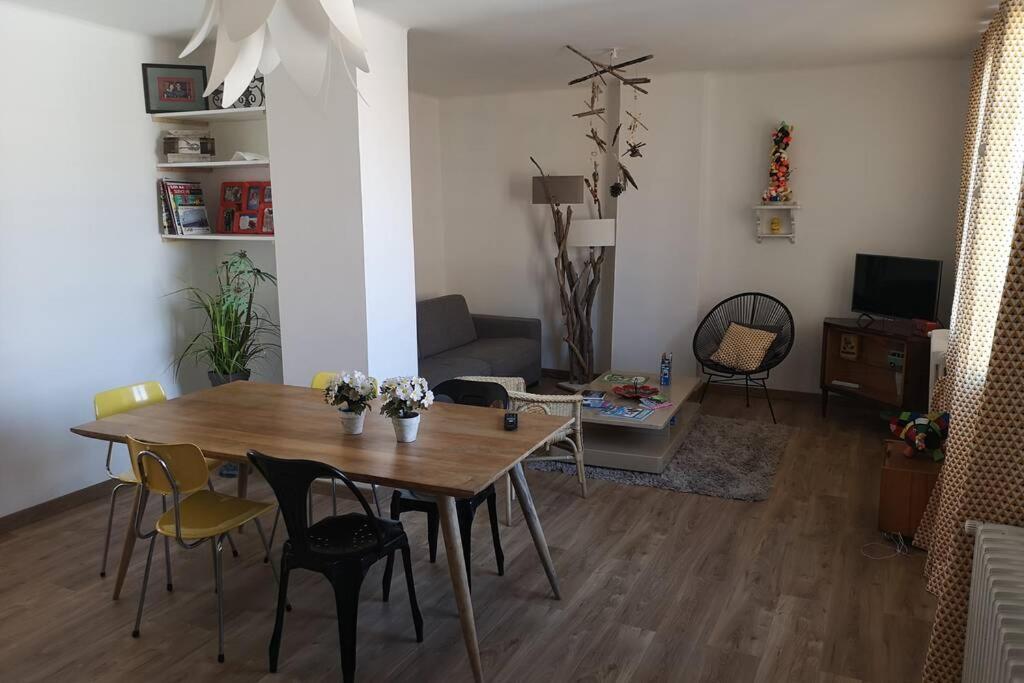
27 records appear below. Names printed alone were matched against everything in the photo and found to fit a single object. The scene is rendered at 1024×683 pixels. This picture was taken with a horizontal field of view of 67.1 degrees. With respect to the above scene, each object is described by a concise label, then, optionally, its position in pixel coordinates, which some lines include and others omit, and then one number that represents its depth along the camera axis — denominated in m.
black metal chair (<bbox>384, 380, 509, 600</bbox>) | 3.13
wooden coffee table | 4.80
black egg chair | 6.18
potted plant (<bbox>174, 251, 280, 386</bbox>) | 4.60
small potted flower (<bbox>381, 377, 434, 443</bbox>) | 2.88
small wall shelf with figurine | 6.31
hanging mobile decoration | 6.34
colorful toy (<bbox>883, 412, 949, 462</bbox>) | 3.78
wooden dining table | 2.64
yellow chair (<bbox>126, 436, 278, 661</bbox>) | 2.84
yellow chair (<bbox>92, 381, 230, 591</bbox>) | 3.44
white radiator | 1.82
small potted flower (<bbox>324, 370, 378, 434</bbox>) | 2.96
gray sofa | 6.05
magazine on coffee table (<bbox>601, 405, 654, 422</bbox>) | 4.87
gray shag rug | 4.57
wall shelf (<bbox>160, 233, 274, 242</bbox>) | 4.47
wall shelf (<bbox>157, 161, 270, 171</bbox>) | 4.46
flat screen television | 5.41
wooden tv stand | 5.25
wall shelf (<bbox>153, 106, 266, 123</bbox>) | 4.39
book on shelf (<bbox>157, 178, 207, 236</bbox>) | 4.68
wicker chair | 4.26
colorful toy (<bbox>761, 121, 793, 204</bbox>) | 6.10
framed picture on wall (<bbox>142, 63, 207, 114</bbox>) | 4.54
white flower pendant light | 1.82
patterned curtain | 2.34
